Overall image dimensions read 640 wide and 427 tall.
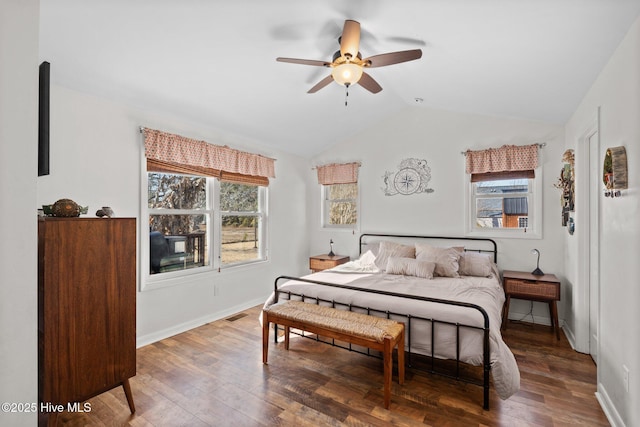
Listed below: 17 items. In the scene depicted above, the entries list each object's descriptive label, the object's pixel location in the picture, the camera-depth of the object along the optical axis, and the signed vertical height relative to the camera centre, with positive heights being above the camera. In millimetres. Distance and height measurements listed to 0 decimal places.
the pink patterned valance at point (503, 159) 3701 +693
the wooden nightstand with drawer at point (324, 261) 4762 -767
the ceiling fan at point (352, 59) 2182 +1154
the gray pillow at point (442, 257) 3506 -530
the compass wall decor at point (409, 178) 4457 +530
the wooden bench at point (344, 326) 2137 -878
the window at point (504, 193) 3744 +269
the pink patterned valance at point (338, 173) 5000 +677
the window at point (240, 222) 4164 -134
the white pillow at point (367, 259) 4253 -647
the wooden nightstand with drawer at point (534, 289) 3258 -832
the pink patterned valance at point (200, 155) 3191 +702
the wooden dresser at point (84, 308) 1669 -573
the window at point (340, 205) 5148 +145
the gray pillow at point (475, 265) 3522 -602
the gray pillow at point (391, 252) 4043 -525
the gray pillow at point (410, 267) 3457 -628
